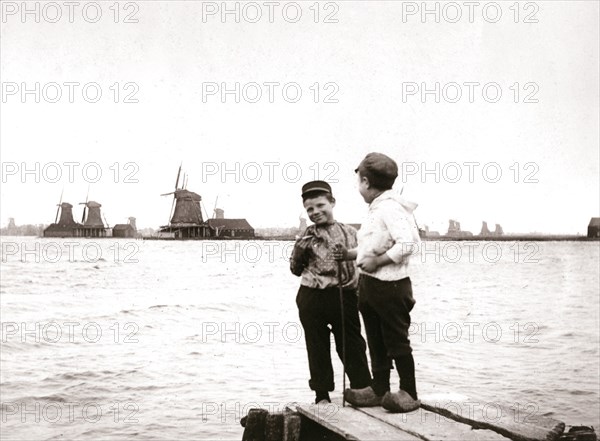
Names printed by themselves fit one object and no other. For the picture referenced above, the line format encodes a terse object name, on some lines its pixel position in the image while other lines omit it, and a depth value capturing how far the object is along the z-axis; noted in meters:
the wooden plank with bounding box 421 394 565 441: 3.88
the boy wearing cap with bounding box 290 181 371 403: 4.91
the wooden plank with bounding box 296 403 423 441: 3.81
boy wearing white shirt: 4.32
